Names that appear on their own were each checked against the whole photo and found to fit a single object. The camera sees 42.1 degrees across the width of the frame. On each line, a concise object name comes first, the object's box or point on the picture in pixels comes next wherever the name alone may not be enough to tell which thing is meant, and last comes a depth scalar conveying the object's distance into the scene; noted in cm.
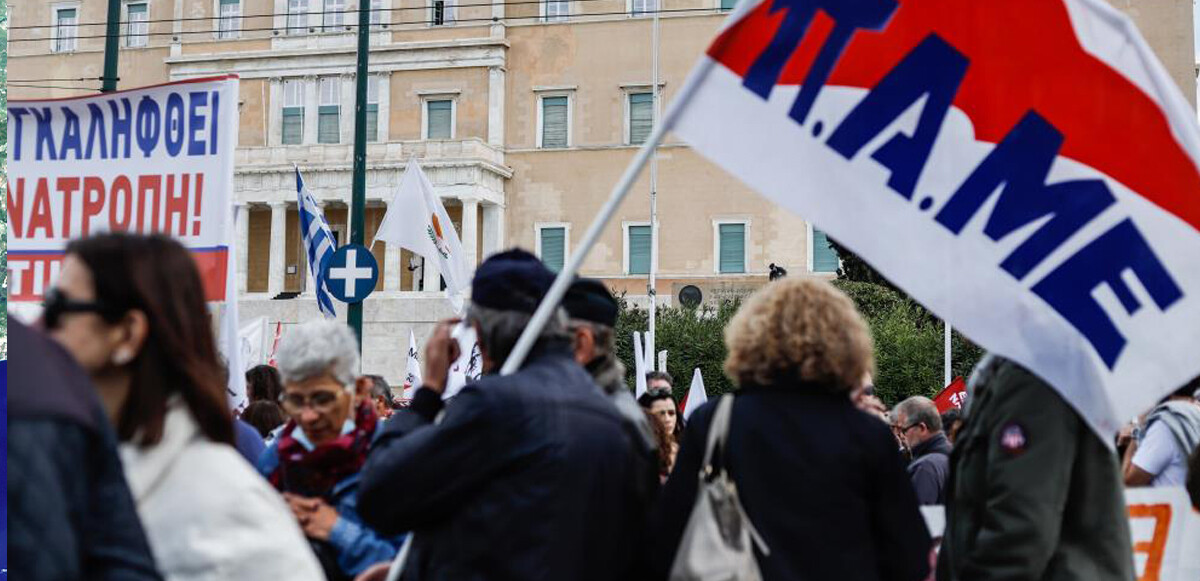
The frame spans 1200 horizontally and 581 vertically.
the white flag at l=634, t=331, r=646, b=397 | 1348
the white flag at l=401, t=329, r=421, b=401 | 1630
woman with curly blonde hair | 322
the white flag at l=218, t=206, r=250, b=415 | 539
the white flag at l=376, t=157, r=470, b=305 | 1416
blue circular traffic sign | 1234
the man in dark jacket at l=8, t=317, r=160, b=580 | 183
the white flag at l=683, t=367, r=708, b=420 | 1195
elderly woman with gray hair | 370
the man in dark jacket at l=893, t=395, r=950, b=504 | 650
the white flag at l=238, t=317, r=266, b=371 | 1527
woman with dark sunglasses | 224
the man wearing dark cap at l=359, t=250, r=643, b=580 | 311
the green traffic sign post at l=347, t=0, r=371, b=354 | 1407
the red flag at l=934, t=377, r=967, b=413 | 1388
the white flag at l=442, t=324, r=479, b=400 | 923
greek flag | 1390
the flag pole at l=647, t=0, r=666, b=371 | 3404
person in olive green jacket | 333
